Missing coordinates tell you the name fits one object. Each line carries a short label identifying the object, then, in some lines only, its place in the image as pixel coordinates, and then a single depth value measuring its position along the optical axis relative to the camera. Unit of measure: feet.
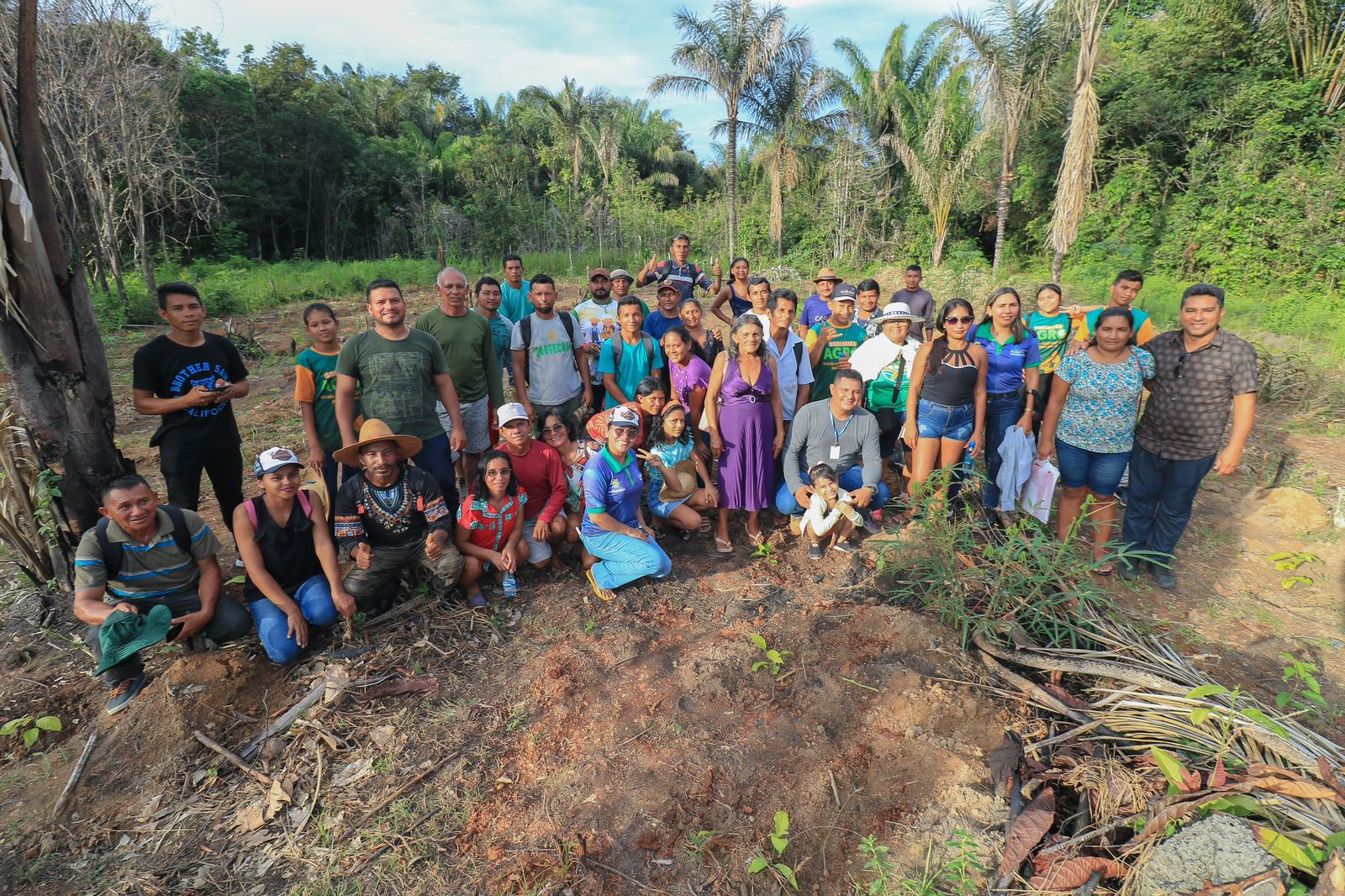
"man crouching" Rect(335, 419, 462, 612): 11.36
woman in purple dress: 14.19
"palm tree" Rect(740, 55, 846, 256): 57.36
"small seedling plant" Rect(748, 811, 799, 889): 7.45
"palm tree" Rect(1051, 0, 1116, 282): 33.37
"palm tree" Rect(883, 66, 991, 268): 56.95
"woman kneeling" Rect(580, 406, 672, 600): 13.07
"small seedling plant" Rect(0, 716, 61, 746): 9.57
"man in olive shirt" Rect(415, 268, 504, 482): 14.14
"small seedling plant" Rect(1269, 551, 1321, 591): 13.58
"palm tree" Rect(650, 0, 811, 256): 52.13
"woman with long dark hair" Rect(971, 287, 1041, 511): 14.29
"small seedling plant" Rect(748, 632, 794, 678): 10.55
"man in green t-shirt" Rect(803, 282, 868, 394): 16.60
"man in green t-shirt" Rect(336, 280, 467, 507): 12.05
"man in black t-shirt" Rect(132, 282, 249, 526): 11.54
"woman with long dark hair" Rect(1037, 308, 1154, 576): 12.42
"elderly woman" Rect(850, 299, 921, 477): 15.06
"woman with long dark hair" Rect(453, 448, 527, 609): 12.57
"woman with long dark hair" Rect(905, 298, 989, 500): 13.61
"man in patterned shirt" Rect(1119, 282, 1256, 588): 11.79
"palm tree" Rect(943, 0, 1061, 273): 39.19
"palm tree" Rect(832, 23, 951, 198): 63.31
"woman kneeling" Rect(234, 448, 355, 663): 10.68
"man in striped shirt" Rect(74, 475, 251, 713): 9.77
